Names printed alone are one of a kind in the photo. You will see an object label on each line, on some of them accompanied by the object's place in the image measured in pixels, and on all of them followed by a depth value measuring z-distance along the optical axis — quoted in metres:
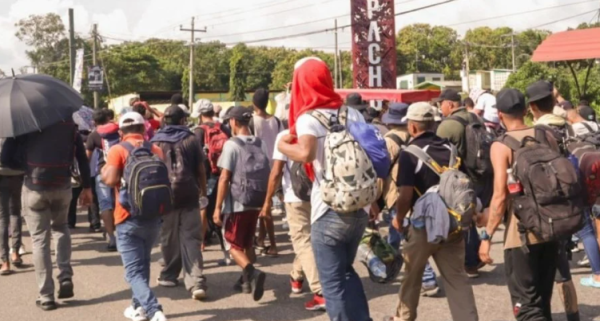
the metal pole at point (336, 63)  64.43
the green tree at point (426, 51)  98.12
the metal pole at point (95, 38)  49.78
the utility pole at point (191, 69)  54.63
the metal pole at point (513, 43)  85.56
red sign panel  30.69
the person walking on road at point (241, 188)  6.90
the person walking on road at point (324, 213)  4.58
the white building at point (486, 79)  72.12
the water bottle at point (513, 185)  4.62
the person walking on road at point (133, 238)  5.91
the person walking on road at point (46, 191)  6.63
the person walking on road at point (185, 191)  6.88
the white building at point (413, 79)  80.75
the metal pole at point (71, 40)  37.03
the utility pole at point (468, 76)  74.94
